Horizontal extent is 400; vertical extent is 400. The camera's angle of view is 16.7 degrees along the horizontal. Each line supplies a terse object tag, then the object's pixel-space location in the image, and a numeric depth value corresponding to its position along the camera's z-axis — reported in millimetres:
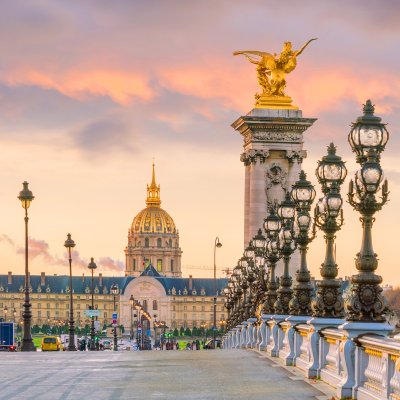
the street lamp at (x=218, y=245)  133000
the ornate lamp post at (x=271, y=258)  44625
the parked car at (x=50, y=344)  93656
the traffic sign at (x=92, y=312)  114544
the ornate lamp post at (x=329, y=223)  29656
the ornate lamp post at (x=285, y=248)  39250
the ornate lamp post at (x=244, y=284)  68325
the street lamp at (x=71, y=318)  93312
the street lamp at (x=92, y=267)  120906
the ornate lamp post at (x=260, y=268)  51781
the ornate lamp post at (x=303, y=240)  35062
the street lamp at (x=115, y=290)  123294
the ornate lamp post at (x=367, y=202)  23578
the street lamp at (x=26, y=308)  65625
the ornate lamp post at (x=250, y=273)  60600
